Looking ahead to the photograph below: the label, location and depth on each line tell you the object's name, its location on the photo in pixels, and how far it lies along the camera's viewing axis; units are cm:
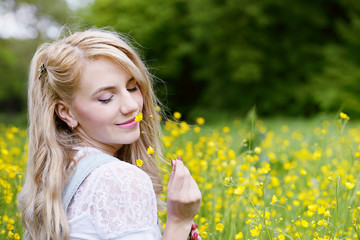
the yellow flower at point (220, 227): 155
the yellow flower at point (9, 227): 158
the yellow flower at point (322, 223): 141
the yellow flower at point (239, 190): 139
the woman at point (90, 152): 127
